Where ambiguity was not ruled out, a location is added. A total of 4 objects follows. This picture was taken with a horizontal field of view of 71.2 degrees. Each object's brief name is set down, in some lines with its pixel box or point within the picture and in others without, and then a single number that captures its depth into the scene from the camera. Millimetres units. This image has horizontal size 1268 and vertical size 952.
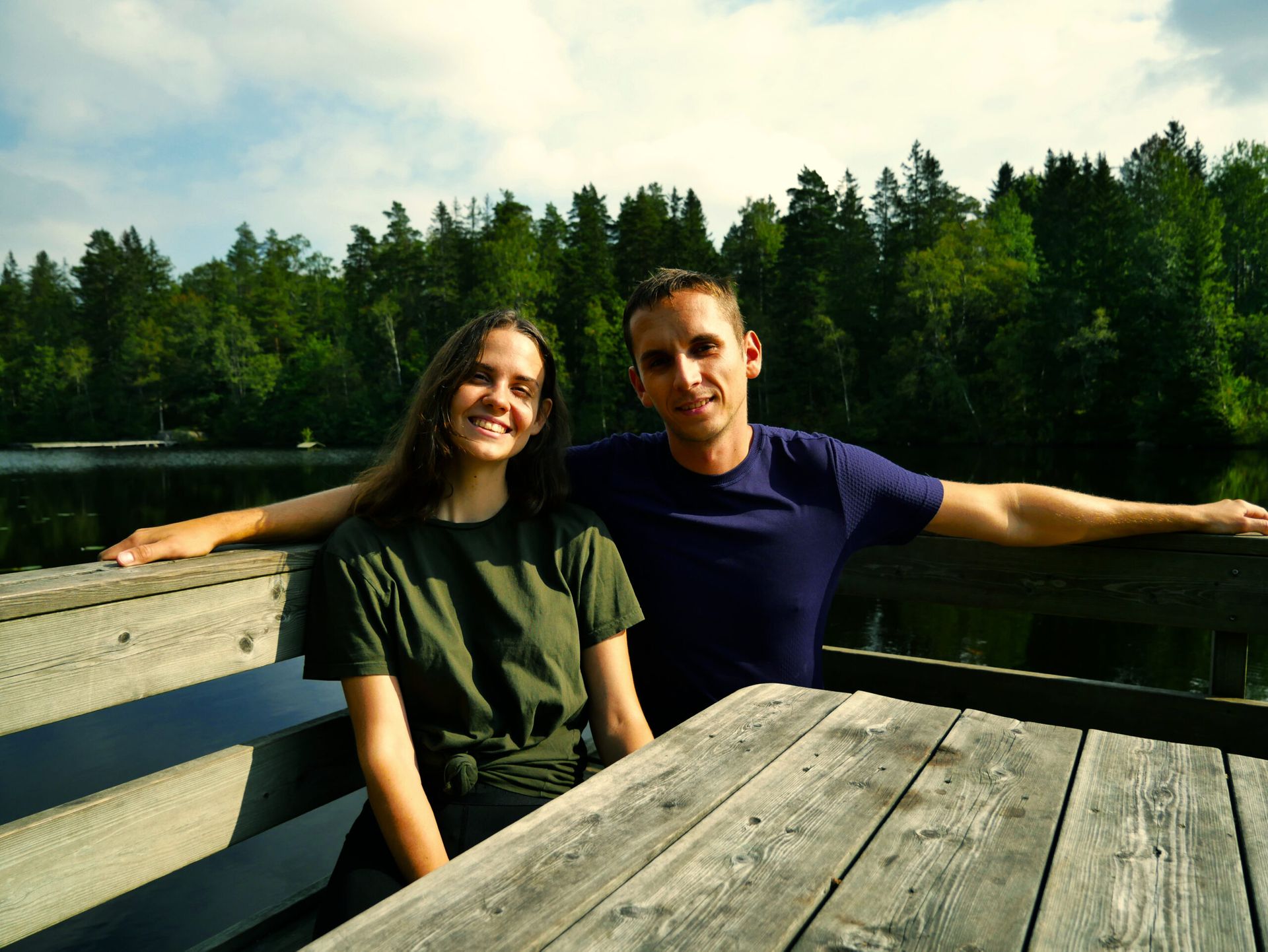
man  2412
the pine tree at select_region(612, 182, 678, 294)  48000
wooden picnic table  1055
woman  1862
